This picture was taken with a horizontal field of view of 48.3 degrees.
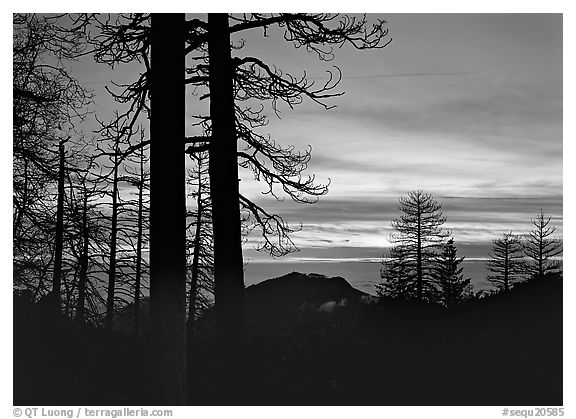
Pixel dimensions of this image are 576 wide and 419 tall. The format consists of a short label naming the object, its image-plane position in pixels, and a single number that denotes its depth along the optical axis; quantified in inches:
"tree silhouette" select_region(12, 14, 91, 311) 434.6
